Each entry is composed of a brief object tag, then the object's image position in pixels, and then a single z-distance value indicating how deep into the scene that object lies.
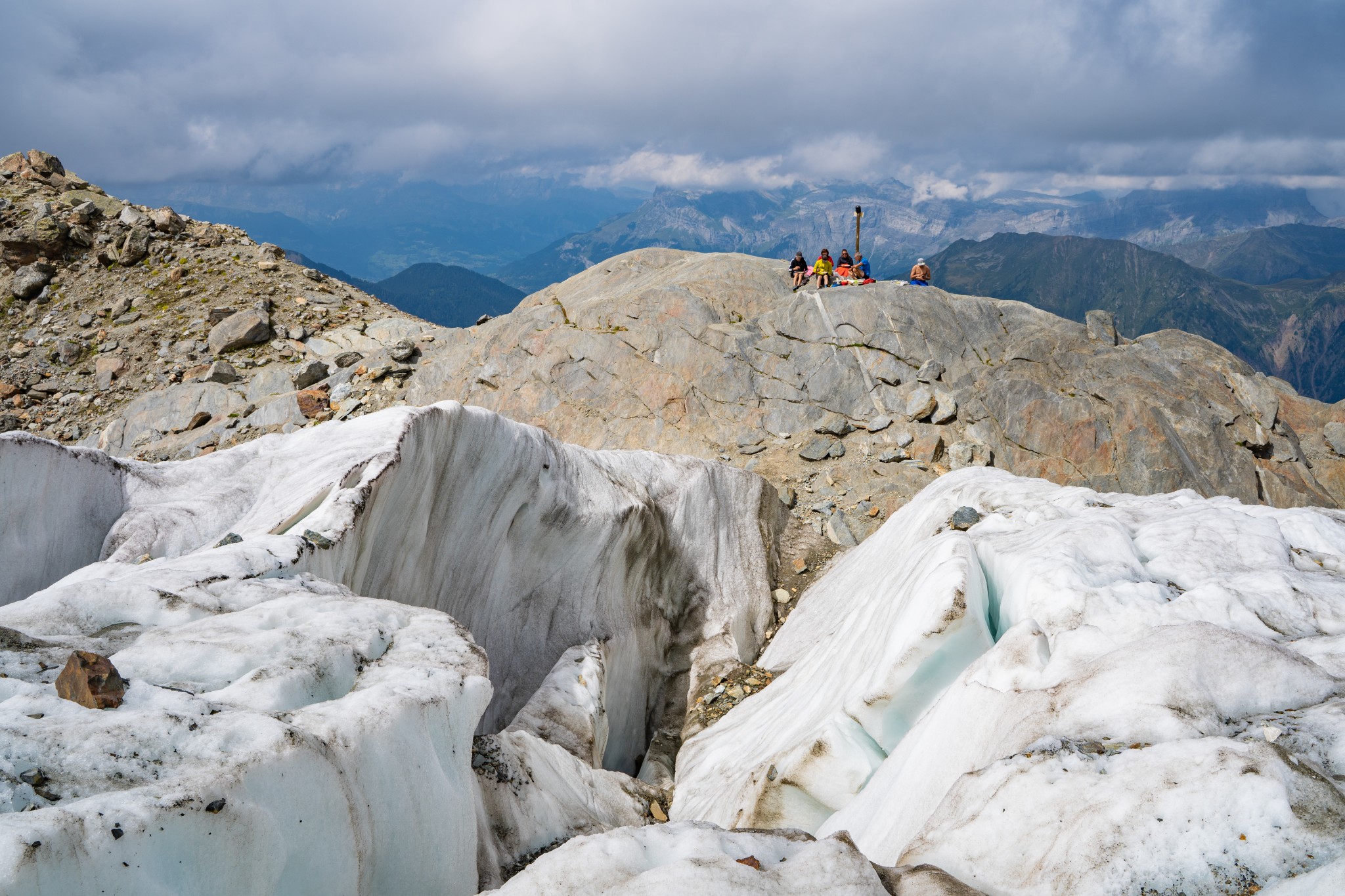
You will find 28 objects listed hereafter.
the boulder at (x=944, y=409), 25.55
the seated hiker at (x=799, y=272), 30.95
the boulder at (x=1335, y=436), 26.89
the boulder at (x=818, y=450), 24.56
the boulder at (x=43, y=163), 40.38
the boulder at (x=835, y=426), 25.28
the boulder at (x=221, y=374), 29.84
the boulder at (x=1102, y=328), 27.80
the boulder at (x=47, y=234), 36.06
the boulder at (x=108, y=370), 31.61
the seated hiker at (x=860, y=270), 30.84
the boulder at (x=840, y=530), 21.95
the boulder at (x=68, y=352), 32.66
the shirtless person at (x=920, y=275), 30.25
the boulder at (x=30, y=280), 35.44
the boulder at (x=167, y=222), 38.03
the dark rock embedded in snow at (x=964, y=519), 13.57
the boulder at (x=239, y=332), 31.80
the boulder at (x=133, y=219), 37.88
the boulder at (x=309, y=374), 29.25
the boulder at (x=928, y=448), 24.47
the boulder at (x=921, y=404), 25.56
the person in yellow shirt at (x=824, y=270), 29.80
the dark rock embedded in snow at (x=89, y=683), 5.49
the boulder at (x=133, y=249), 36.75
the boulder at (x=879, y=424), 25.34
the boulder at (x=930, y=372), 26.33
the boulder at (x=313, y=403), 27.44
